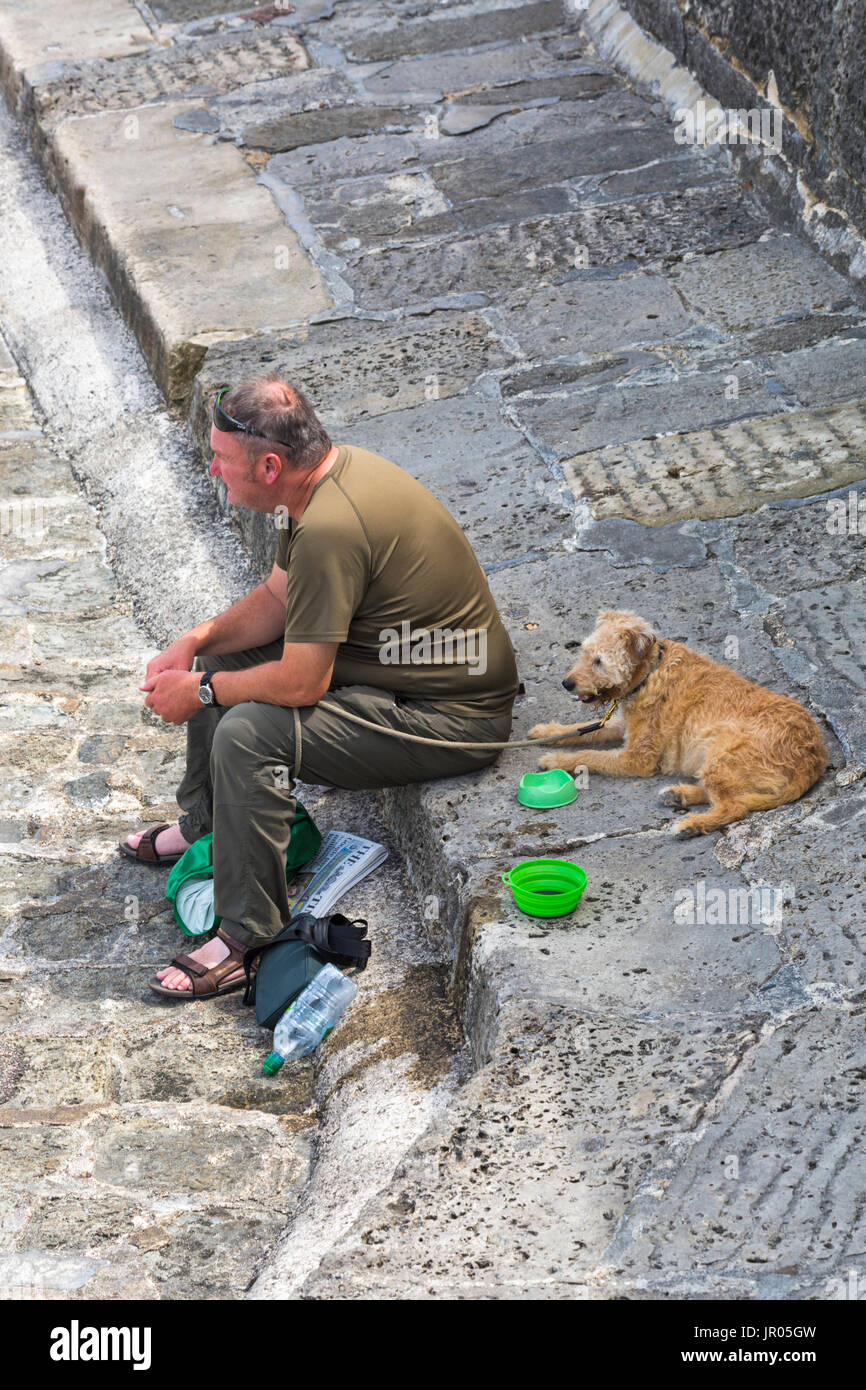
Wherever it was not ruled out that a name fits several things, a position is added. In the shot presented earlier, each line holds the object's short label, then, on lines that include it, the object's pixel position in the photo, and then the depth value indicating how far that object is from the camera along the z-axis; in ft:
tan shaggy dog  24.06
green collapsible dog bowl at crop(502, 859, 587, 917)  22.45
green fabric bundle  27.37
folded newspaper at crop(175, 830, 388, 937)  27.07
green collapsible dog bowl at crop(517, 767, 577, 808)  25.53
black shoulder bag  24.86
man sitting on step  24.66
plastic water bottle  24.49
